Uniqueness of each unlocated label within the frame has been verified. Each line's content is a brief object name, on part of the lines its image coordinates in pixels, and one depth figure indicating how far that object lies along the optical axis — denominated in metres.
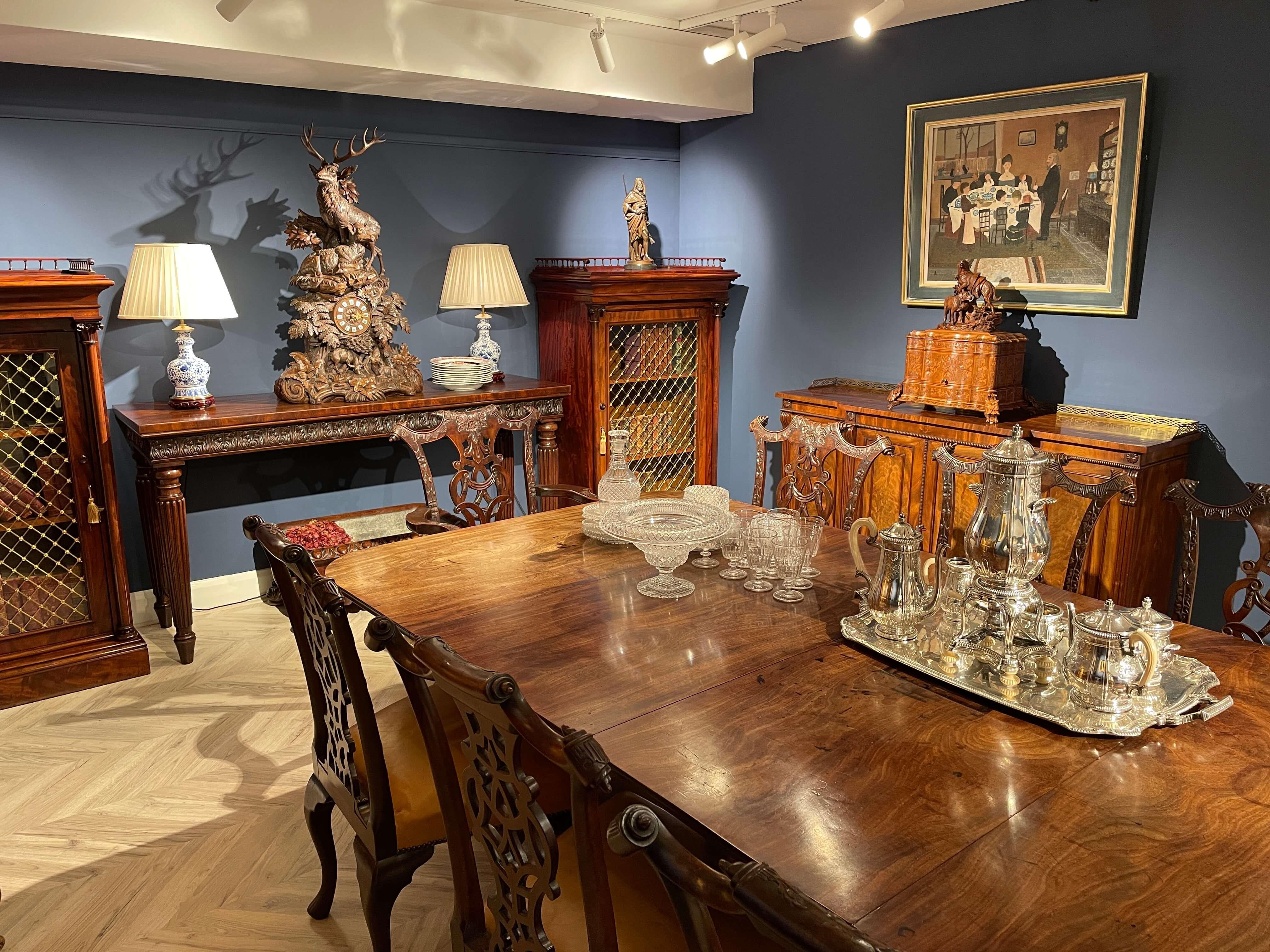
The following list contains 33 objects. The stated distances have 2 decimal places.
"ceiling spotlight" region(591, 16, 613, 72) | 3.79
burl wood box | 3.64
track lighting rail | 3.78
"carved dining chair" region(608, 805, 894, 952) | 0.77
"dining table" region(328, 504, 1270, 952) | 1.12
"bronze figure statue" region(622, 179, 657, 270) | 4.75
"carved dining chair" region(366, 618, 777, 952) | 1.14
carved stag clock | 3.91
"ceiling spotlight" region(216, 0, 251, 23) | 2.99
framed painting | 3.53
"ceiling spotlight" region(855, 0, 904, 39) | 2.96
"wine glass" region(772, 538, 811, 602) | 2.15
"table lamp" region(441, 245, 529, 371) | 4.31
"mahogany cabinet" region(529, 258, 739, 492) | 4.58
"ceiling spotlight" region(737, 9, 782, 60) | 3.44
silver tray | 1.52
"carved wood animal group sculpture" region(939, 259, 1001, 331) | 3.73
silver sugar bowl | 1.59
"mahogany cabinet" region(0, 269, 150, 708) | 3.23
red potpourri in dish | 3.97
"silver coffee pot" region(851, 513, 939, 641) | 1.85
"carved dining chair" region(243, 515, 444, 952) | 1.75
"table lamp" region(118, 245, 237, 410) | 3.53
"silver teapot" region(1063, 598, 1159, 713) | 1.52
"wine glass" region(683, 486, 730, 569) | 2.77
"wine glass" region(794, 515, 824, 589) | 2.19
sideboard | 3.25
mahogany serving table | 3.51
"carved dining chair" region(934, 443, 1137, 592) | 2.37
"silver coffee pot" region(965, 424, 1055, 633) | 1.73
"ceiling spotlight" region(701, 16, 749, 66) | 3.43
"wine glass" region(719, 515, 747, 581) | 2.31
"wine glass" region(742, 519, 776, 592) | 2.17
